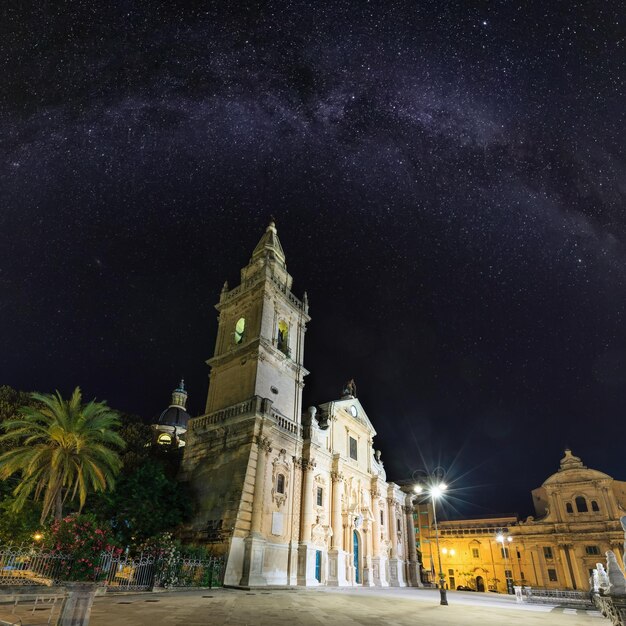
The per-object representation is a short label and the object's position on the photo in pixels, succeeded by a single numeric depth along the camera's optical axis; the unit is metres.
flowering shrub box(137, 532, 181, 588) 18.20
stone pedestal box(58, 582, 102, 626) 7.27
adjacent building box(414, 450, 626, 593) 46.97
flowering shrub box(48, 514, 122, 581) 9.63
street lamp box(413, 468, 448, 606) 19.26
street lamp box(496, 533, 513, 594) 49.57
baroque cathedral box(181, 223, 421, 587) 24.20
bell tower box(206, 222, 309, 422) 29.88
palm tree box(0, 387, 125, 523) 22.25
